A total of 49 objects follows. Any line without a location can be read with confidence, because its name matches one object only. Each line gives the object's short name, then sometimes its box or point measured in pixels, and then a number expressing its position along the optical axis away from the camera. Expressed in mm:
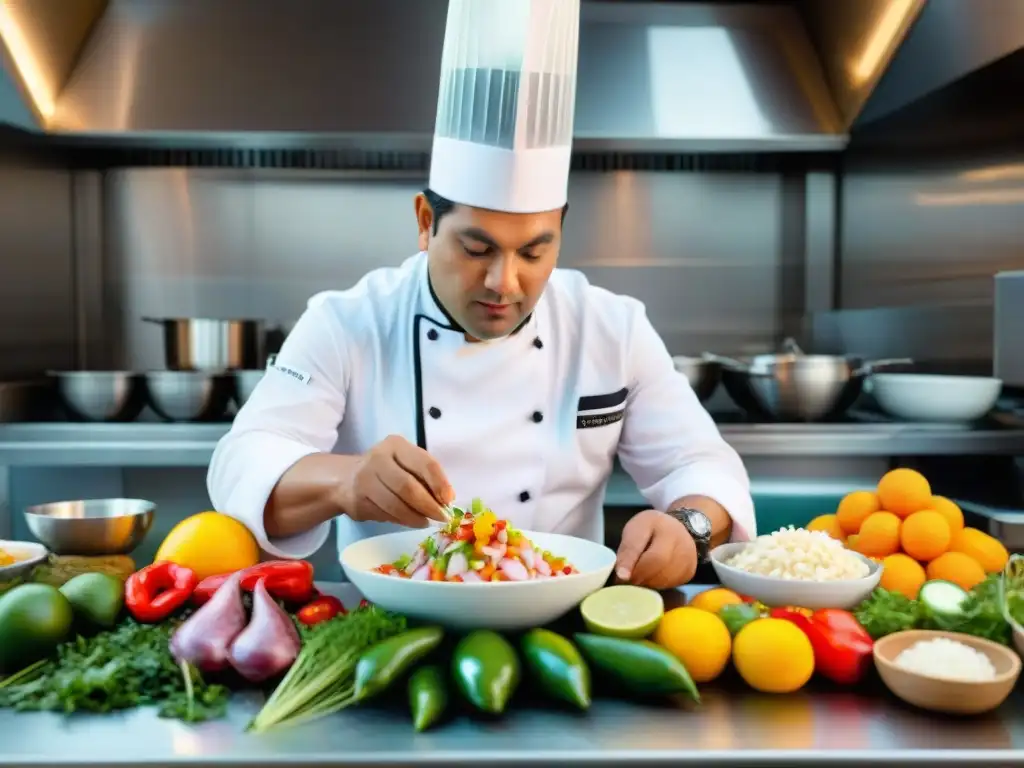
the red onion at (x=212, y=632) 1172
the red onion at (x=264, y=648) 1156
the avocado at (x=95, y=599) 1315
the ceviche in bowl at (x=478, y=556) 1295
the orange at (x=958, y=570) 1578
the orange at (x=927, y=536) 1632
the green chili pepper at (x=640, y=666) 1104
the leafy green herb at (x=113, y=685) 1094
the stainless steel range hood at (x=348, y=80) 3551
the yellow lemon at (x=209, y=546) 1559
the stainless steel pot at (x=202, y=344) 3453
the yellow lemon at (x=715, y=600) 1323
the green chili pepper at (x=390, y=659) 1079
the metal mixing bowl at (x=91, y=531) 1593
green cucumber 1276
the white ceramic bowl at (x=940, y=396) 3035
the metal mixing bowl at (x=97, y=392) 3184
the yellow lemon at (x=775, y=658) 1154
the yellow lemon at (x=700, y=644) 1187
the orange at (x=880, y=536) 1688
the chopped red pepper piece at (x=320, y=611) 1316
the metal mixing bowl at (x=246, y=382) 3221
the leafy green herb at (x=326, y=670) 1075
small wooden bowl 1075
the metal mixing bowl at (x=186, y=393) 3164
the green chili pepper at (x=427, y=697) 1047
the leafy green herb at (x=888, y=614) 1275
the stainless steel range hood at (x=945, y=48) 2678
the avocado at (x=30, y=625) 1192
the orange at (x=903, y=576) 1557
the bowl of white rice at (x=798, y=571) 1362
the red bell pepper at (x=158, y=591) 1352
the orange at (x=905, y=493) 1732
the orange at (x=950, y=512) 1706
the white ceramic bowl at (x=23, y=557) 1399
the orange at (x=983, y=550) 1645
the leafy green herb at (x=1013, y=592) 1240
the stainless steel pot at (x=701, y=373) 3307
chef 1729
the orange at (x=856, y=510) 1801
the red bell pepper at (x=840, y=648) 1188
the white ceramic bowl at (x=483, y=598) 1183
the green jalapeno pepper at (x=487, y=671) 1057
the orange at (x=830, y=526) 1867
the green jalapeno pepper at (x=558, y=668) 1086
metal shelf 3057
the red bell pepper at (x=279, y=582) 1402
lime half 1199
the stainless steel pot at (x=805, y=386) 3148
